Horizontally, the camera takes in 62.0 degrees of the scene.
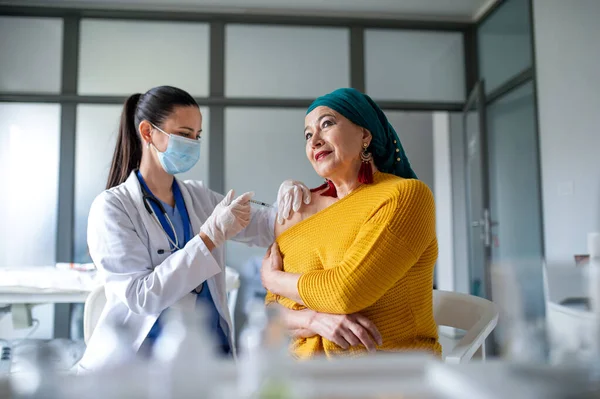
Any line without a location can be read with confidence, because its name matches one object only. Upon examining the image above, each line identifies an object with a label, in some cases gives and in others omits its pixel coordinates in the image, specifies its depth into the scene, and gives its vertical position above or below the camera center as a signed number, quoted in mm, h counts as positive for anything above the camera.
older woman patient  1192 -69
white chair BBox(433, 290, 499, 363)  1183 -271
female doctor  1323 -9
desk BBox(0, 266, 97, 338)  2574 -329
